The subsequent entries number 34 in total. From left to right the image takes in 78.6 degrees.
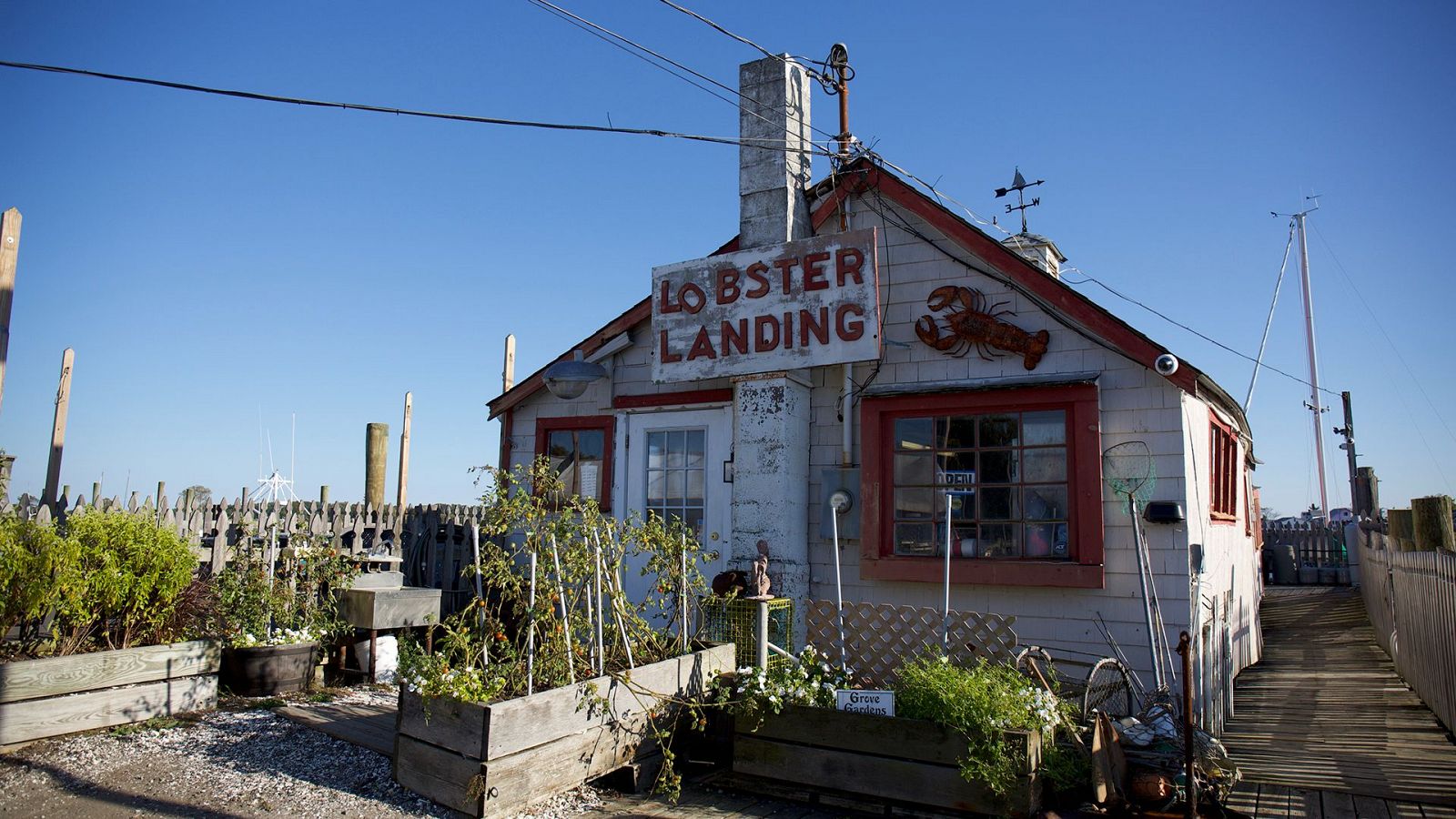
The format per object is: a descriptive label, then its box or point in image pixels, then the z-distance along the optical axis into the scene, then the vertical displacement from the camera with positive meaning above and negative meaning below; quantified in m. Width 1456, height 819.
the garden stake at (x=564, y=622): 5.25 -0.60
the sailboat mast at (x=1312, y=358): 32.78 +6.41
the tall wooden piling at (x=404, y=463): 20.83 +1.32
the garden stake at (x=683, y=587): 6.22 -0.44
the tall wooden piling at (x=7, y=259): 13.33 +3.90
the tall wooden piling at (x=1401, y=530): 9.34 +0.05
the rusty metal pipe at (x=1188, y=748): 4.70 -1.16
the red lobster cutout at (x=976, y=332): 7.67 +1.74
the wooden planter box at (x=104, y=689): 5.67 -1.18
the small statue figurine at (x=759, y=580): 7.48 -0.46
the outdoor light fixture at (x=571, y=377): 9.85 +1.61
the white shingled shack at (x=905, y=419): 7.23 +1.01
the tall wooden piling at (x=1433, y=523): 7.99 +0.10
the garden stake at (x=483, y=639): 5.23 -0.70
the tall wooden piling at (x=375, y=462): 17.25 +1.11
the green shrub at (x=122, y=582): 6.12 -0.47
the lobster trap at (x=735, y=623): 6.97 -0.78
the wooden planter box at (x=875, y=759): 4.81 -1.34
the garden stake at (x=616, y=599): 5.55 -0.48
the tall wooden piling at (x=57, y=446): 18.14 +1.42
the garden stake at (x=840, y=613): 6.65 -0.66
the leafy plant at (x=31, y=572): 5.73 -0.37
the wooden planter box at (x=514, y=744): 4.59 -1.22
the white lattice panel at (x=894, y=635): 6.35 -0.79
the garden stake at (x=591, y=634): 5.48 -0.70
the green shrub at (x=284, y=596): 7.44 -0.67
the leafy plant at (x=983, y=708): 4.75 -1.00
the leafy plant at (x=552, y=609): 5.07 -0.55
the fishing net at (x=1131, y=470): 7.09 +0.48
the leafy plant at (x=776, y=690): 5.50 -1.02
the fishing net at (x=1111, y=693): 5.85 -1.13
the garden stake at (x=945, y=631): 6.39 -0.74
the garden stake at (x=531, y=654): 4.99 -0.75
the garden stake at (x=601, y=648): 5.43 -0.78
